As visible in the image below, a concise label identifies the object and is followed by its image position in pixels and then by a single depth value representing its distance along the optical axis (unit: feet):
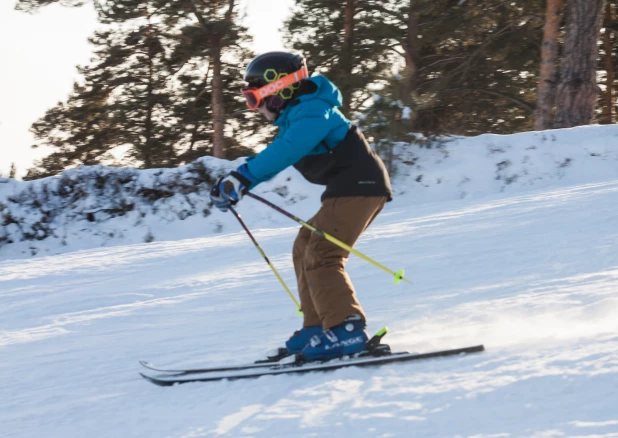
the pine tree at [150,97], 102.53
